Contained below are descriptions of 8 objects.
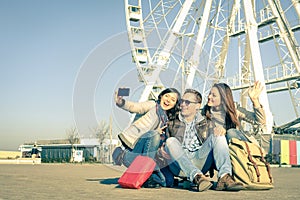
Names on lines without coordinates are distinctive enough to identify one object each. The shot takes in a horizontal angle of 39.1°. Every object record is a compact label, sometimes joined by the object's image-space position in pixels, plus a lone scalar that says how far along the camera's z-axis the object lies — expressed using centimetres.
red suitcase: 418
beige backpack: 418
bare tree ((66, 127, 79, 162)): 3781
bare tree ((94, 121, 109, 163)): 2696
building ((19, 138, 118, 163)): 2461
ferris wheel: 1485
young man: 400
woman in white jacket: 424
